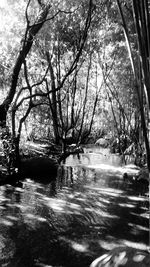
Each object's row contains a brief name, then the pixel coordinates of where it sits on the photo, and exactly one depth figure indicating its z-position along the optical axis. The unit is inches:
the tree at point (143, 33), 53.1
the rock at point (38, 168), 233.8
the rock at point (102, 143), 568.2
